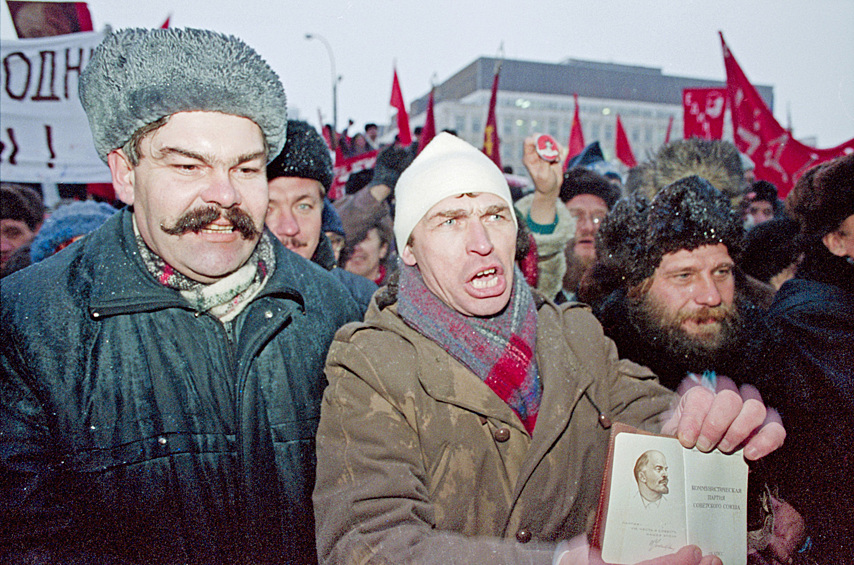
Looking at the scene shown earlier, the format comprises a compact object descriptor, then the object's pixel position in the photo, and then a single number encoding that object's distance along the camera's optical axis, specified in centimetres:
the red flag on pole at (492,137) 509
